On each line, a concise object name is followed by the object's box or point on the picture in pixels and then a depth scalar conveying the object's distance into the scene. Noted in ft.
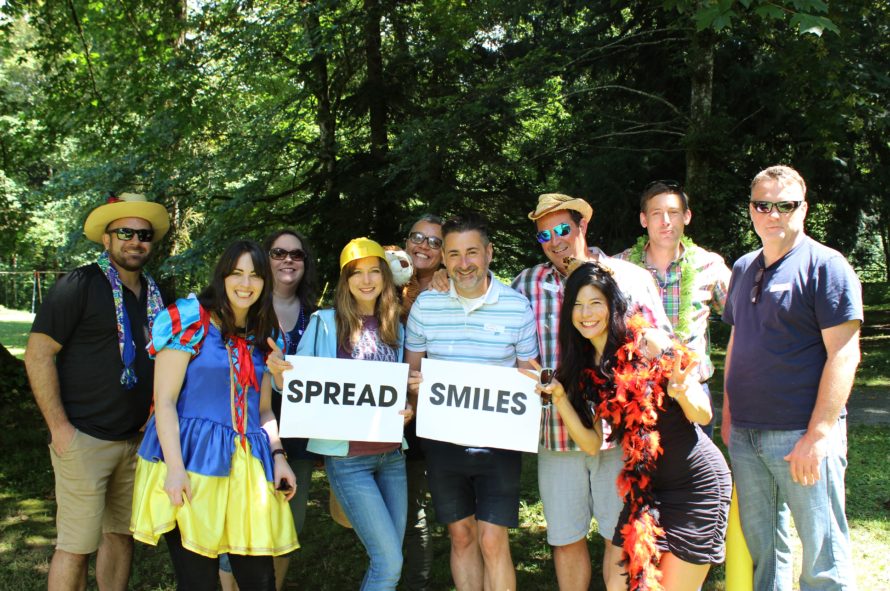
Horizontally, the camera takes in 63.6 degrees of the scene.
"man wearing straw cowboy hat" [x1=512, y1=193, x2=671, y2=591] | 12.74
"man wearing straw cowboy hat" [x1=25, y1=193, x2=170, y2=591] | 13.07
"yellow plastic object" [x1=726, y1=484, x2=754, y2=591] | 13.07
